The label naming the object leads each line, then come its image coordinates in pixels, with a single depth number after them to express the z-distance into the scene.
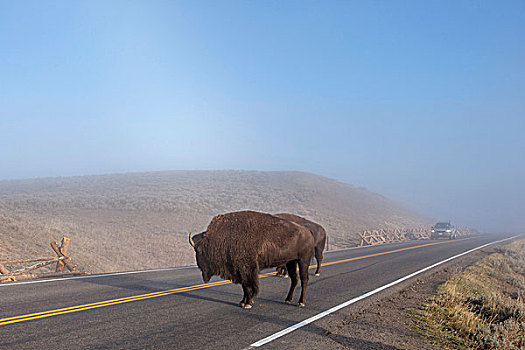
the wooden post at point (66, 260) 12.85
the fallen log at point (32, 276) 11.01
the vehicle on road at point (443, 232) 38.34
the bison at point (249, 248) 7.80
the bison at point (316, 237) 12.32
